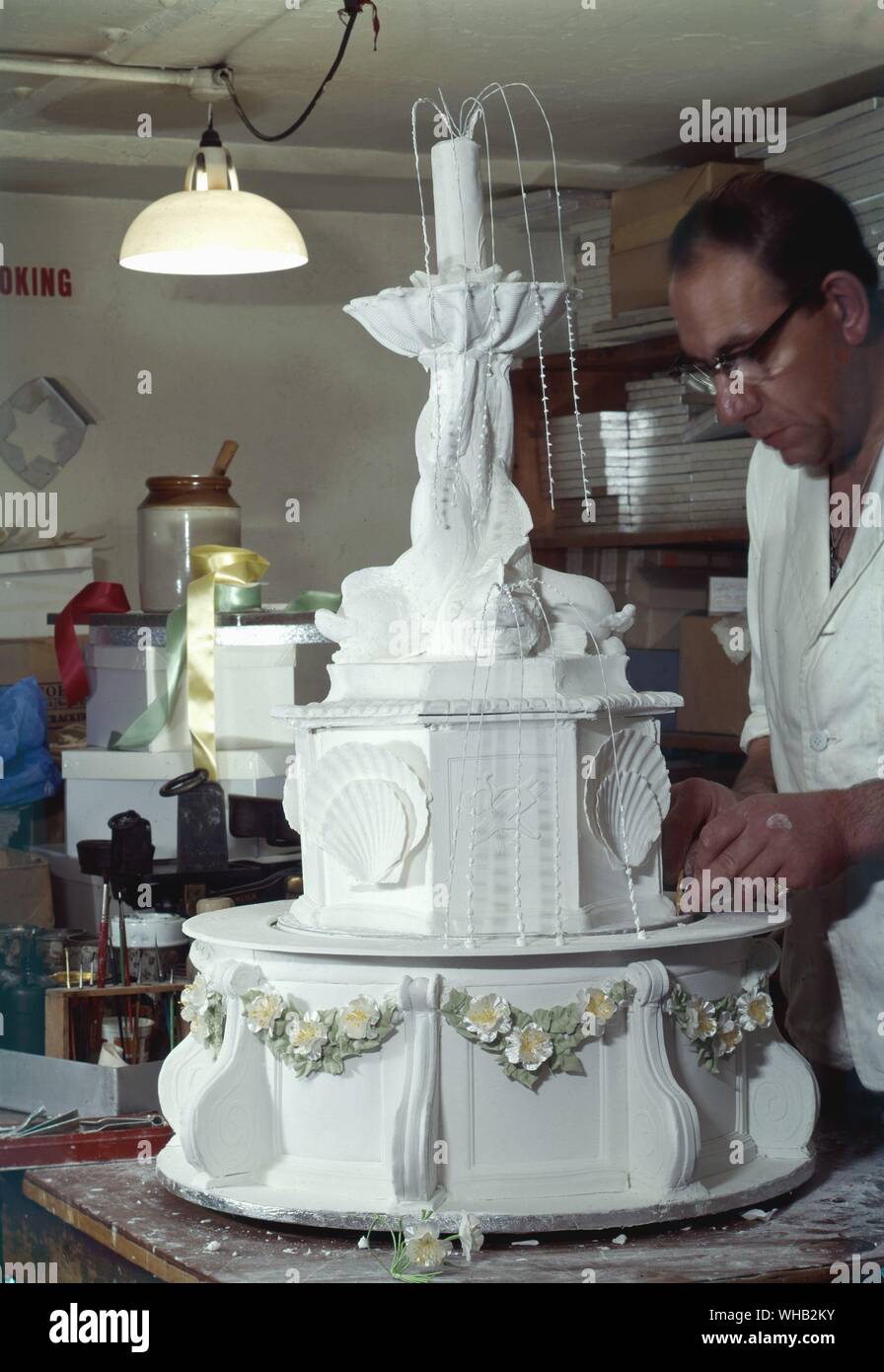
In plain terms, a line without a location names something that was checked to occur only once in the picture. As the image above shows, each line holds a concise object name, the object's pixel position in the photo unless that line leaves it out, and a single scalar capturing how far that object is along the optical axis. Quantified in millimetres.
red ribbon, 3508
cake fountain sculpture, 1650
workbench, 1515
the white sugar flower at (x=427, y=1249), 1508
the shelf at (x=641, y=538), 3785
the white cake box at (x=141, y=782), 3049
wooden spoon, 3633
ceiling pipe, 3247
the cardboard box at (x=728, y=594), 3734
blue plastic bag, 3330
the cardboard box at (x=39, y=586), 3920
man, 1858
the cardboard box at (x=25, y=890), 3086
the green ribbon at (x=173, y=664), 3096
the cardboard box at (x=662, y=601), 4059
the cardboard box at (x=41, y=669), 3898
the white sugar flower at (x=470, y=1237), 1556
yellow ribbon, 3061
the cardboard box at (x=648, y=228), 3752
